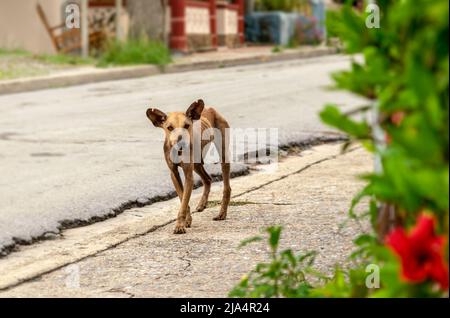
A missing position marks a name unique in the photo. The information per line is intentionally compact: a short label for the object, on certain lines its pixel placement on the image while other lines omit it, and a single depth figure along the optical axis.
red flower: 3.70
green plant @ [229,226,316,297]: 5.70
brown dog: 10.02
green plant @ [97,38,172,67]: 37.24
